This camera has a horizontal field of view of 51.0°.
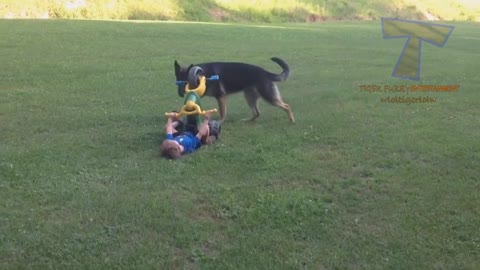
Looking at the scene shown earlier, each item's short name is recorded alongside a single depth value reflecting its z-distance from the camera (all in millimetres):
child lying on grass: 5688
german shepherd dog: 7312
